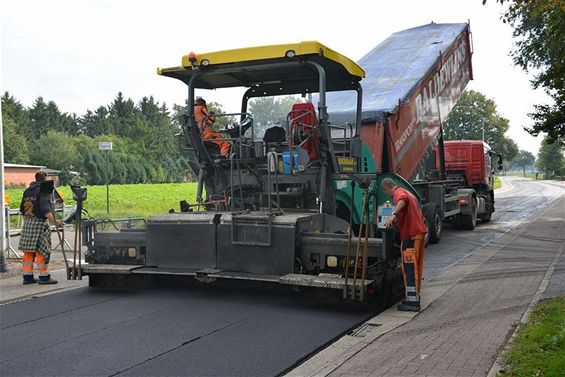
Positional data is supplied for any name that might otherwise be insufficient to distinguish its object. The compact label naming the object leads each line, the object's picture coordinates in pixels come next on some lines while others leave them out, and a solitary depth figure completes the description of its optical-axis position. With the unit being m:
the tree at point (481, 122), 66.25
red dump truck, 10.40
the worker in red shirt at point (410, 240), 6.80
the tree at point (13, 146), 75.50
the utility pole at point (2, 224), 9.70
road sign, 15.38
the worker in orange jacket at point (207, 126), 8.20
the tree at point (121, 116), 97.31
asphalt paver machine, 6.91
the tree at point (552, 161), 96.76
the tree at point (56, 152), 80.88
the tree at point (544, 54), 7.54
